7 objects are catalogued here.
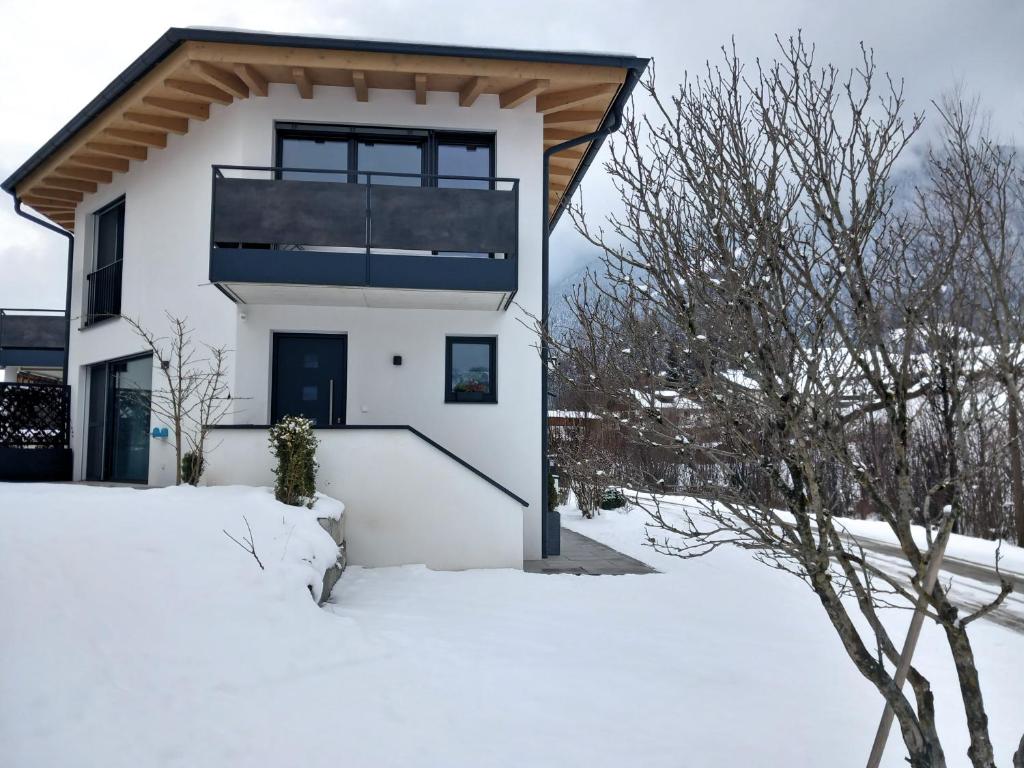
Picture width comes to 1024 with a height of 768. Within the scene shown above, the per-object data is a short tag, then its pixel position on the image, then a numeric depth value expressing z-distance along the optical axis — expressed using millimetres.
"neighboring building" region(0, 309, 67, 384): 14055
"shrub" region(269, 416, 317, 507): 7031
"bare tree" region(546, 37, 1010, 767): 2715
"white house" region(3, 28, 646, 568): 8109
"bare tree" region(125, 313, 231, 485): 8664
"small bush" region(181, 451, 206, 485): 7777
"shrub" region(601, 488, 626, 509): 15678
